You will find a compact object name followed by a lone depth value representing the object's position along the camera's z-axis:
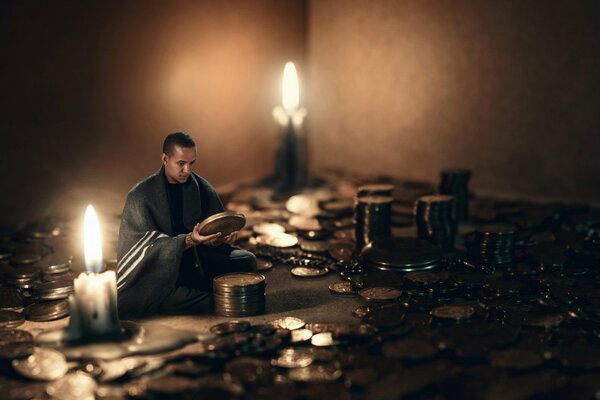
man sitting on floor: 4.14
